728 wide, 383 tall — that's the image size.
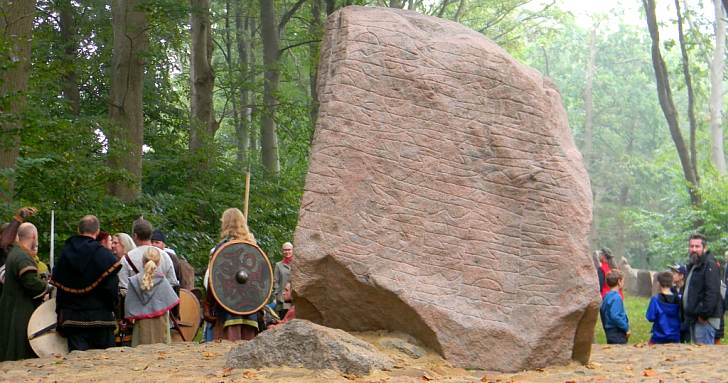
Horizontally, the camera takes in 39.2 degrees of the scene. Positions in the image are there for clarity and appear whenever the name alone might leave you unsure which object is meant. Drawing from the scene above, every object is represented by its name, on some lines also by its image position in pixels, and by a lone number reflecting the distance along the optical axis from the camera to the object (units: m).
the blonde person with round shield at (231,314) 10.45
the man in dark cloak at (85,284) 9.41
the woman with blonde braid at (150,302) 10.10
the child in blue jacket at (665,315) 12.04
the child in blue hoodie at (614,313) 11.69
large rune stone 8.62
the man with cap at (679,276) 12.59
